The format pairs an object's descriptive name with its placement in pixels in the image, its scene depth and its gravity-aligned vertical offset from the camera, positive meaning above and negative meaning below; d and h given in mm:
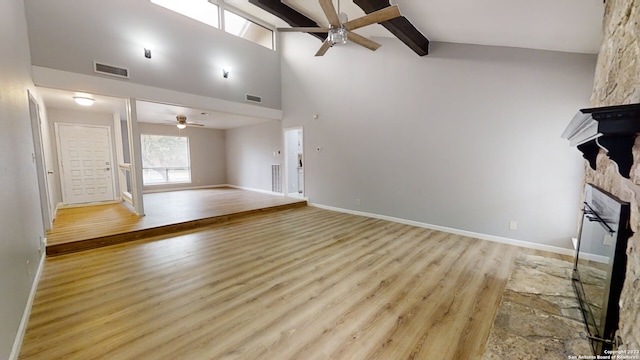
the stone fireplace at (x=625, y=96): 1188 +374
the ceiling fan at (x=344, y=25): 2551 +1527
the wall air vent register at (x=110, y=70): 4055 +1470
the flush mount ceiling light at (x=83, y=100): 4433 +1051
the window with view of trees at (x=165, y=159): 8250 -74
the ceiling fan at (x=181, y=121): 6623 +983
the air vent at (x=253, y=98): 6166 +1470
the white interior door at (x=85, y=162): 5680 -120
